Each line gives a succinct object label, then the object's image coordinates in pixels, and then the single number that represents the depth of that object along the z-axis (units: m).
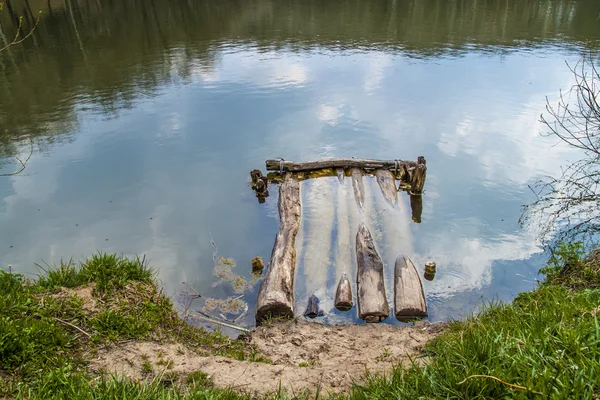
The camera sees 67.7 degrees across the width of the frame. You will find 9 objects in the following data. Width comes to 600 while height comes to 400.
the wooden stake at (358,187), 11.36
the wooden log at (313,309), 7.71
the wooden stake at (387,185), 11.68
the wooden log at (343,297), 7.87
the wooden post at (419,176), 11.91
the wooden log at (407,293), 7.56
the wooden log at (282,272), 7.40
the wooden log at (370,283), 7.52
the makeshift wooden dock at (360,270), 7.52
